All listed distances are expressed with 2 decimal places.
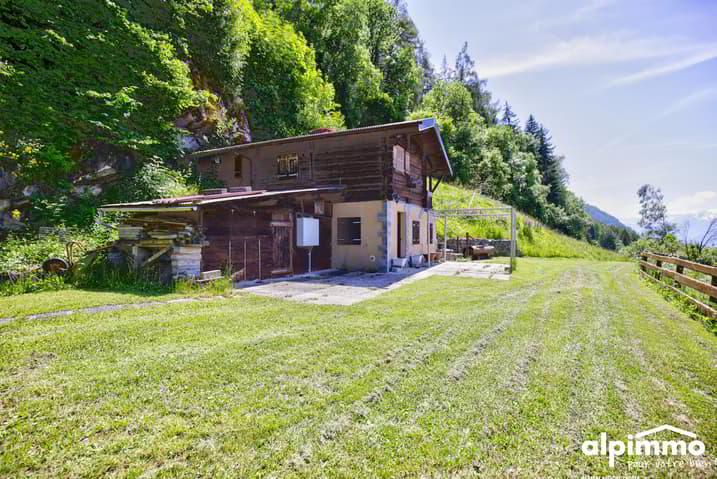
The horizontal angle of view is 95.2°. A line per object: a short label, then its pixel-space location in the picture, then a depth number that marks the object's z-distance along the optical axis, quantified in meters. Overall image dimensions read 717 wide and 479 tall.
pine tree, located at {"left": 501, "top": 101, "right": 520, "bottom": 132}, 61.94
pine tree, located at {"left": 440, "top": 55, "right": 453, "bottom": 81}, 53.72
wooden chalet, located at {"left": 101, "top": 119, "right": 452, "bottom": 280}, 9.20
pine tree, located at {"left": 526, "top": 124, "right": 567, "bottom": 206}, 52.66
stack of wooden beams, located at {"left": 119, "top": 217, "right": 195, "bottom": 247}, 8.80
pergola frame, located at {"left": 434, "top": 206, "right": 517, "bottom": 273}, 14.65
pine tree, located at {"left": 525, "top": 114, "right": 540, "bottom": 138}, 56.91
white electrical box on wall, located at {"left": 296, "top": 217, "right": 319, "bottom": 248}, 12.62
